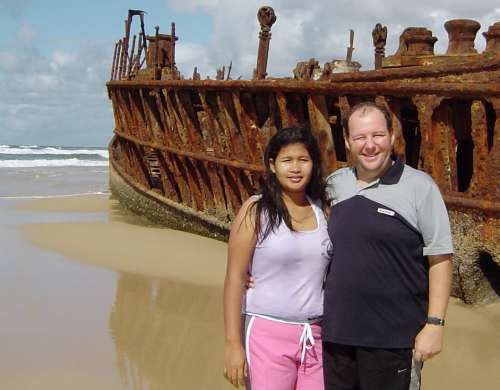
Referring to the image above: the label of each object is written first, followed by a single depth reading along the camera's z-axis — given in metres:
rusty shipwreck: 4.86
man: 2.28
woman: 2.38
